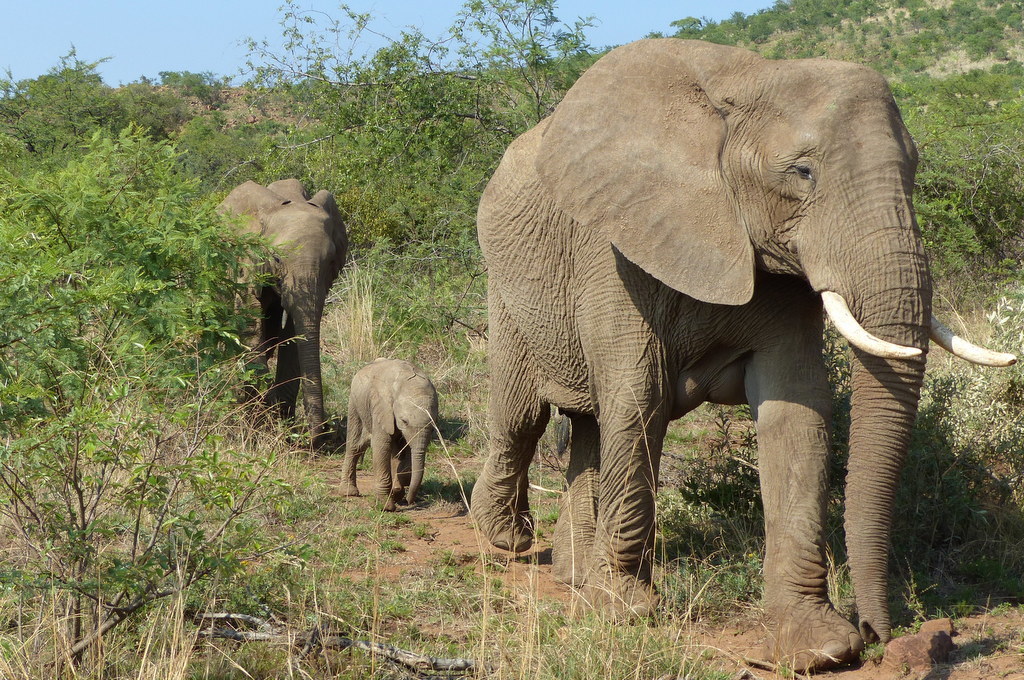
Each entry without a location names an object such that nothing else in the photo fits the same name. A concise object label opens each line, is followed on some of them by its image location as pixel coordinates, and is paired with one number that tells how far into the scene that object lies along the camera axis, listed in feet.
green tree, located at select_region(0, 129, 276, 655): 27.91
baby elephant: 51.44
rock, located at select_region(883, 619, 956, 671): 30.42
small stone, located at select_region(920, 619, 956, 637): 31.63
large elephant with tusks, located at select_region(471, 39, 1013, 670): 28.76
